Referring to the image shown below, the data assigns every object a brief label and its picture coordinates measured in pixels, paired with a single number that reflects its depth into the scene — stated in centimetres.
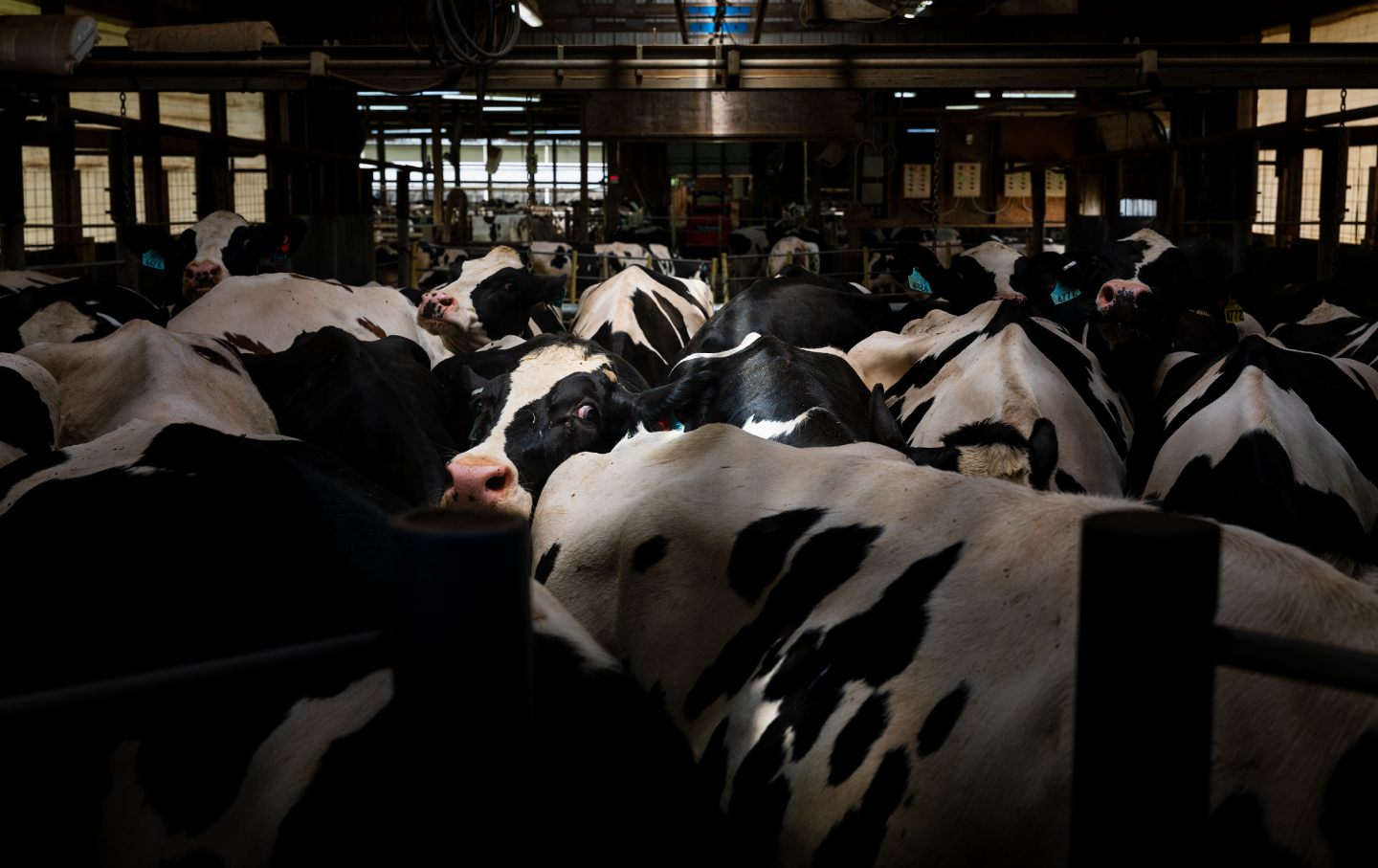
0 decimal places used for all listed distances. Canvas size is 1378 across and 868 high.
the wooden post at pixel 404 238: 1250
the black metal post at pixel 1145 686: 119
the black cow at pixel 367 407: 486
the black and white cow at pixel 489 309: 825
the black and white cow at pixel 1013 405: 411
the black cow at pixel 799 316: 732
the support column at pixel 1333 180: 754
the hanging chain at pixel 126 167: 855
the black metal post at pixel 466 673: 117
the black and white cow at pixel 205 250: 852
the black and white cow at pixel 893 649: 173
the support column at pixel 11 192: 728
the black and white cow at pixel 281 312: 679
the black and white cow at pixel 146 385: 437
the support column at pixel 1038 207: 1193
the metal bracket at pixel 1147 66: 791
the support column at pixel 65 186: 1029
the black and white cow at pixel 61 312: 612
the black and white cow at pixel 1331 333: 637
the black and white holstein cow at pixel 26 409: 395
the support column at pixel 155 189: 1413
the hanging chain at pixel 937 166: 1089
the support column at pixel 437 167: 1392
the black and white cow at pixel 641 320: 766
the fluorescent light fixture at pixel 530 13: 1103
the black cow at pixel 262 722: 159
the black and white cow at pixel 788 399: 437
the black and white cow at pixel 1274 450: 382
